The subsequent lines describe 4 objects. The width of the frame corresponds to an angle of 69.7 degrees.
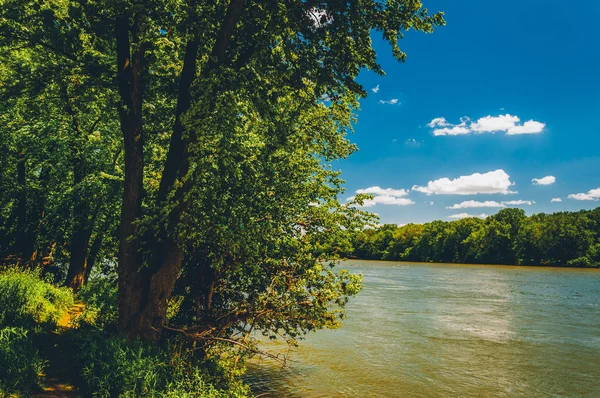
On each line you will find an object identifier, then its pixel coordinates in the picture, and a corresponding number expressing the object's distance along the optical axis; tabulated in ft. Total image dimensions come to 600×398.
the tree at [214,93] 28.30
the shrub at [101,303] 38.68
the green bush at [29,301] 35.07
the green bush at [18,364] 25.18
